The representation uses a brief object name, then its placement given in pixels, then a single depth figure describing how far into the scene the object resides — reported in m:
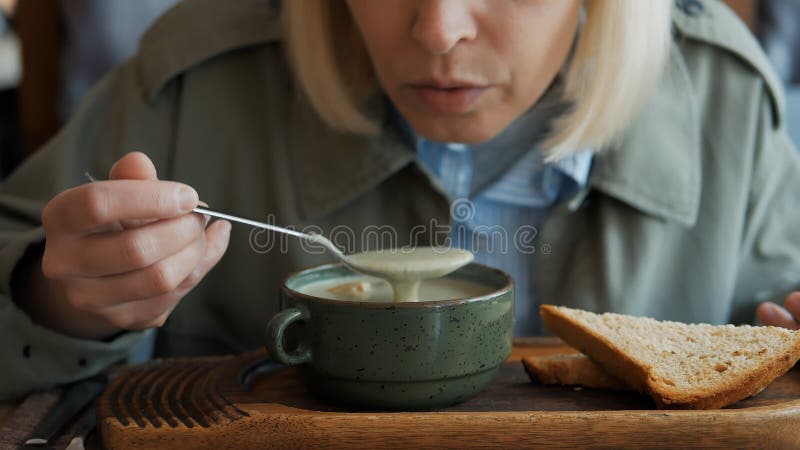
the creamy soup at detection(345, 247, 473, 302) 0.80
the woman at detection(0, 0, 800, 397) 1.14
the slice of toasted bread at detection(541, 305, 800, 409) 0.72
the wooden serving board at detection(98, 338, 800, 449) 0.66
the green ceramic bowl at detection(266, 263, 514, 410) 0.70
